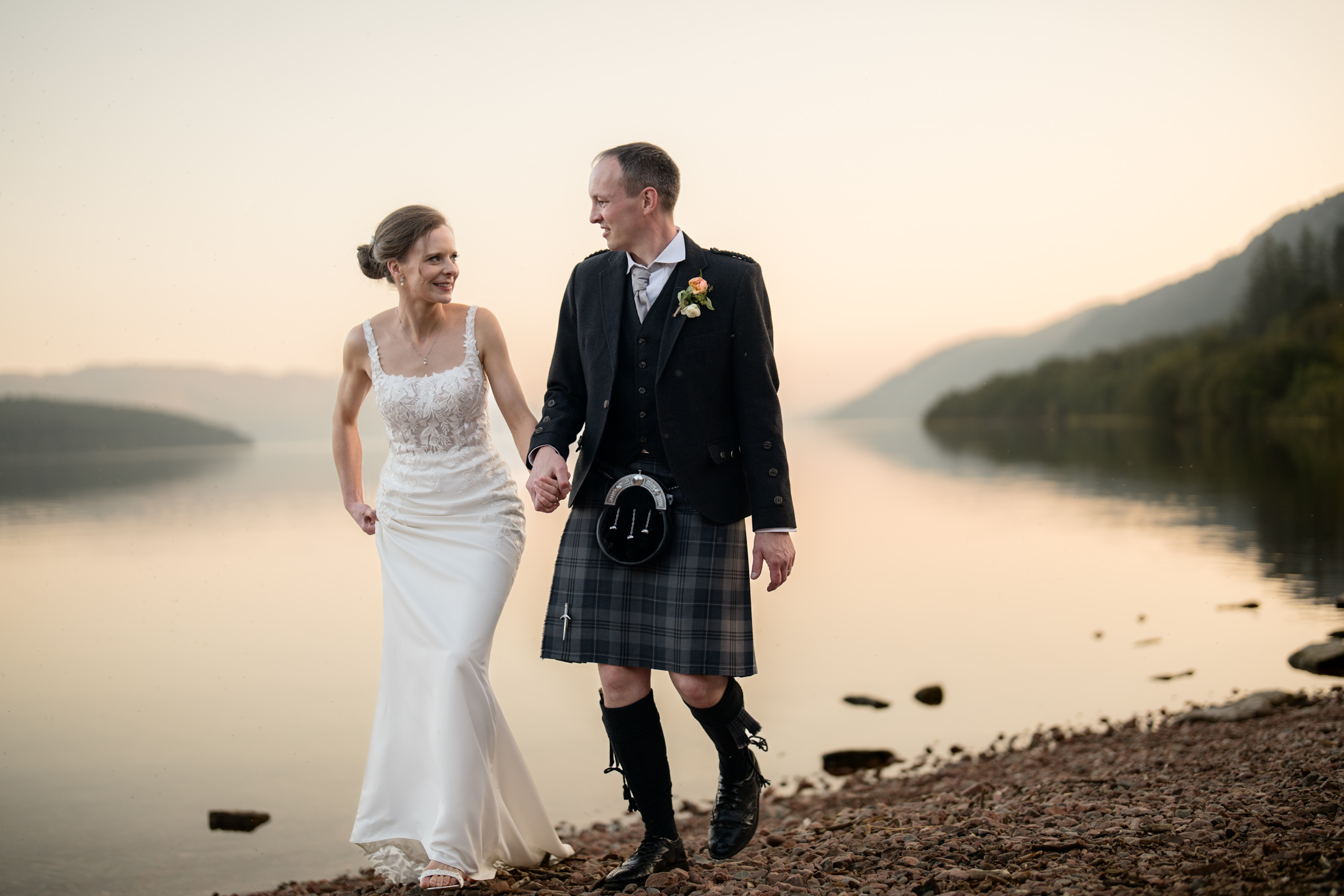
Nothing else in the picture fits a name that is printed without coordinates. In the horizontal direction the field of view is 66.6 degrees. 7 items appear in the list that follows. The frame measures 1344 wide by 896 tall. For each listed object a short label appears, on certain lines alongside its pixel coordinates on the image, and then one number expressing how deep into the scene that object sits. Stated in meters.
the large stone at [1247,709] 5.74
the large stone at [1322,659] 6.88
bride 3.27
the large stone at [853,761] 5.96
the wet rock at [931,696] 7.24
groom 3.02
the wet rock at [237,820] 5.58
